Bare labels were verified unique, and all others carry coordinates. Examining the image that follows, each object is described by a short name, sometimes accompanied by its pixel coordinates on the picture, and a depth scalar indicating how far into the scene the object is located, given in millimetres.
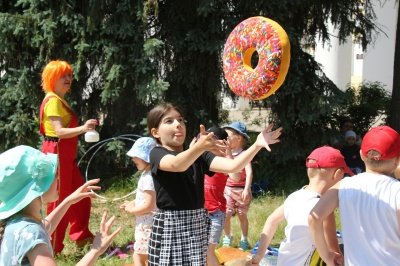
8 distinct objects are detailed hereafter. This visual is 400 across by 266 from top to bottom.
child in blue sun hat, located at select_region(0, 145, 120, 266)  1914
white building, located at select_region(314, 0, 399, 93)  17484
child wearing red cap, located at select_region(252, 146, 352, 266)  2975
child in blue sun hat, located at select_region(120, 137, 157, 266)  3754
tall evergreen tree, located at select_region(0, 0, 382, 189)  7359
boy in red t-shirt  4414
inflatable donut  3498
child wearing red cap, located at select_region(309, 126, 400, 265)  2359
